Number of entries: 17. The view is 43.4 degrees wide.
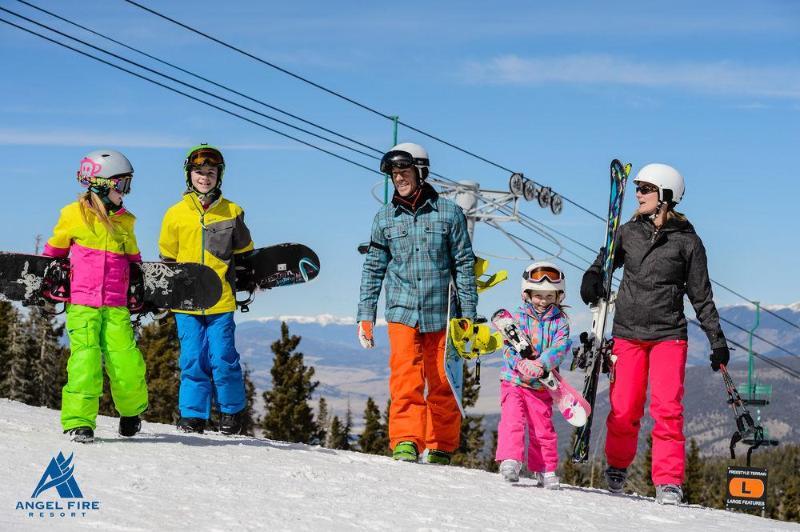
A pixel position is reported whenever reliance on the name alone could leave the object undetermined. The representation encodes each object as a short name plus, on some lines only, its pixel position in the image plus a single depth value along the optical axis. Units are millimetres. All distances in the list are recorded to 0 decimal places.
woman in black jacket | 7500
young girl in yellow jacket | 7344
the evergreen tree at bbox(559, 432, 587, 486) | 92400
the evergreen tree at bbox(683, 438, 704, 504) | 104812
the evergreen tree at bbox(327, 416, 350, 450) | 82875
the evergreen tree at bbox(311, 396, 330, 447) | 102462
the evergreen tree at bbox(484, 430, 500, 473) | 80438
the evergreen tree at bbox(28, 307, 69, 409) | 71125
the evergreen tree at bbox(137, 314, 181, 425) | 58875
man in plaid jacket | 8086
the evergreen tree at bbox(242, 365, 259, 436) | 63478
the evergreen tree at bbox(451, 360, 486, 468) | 64938
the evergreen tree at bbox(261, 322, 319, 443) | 65875
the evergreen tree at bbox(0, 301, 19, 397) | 63844
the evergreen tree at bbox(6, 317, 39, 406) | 66375
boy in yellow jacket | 8438
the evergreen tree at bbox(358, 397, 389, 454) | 75188
